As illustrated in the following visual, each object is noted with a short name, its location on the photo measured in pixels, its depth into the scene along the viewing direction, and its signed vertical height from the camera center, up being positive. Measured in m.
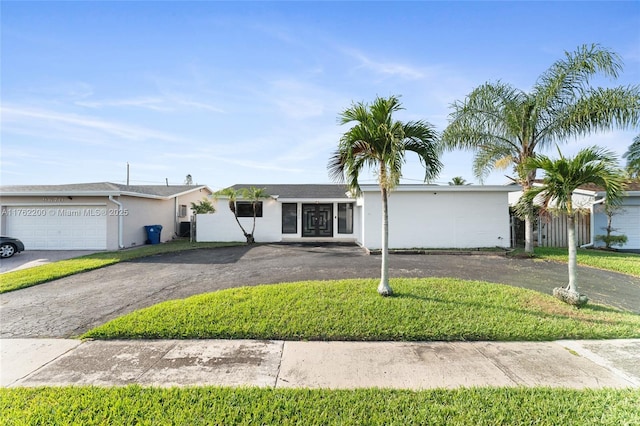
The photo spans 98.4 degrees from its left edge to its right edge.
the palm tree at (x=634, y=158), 14.55 +3.18
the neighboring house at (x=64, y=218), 13.38 -0.07
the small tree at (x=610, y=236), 12.77 -0.88
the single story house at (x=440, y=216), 13.00 +0.06
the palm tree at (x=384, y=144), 5.65 +1.56
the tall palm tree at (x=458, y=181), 20.27 +2.68
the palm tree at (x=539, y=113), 10.06 +4.14
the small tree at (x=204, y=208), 16.38 +0.52
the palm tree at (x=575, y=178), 5.36 +0.78
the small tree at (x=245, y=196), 15.19 +1.15
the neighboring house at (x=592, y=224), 13.64 -0.31
